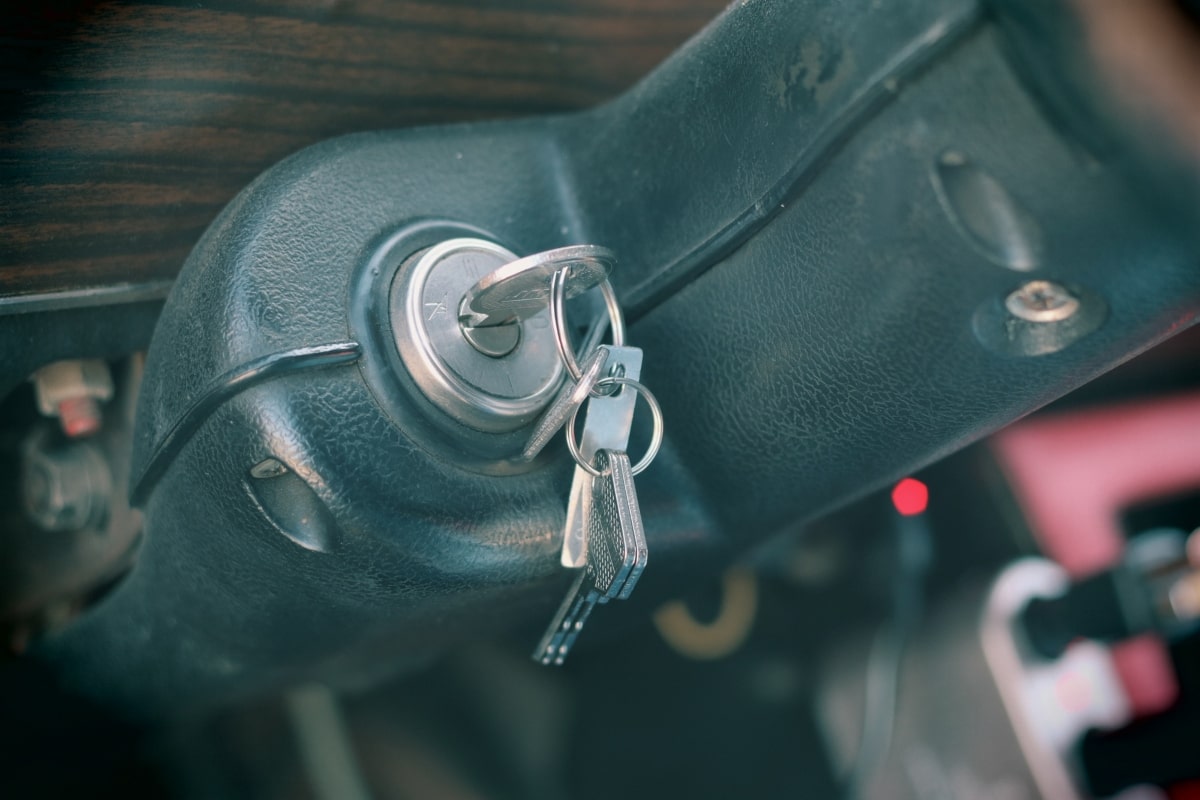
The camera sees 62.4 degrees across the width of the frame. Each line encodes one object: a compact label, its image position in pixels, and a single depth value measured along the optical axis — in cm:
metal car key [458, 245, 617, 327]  37
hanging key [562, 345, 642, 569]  40
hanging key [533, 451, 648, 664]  39
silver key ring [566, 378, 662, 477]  40
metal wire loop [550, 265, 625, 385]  38
